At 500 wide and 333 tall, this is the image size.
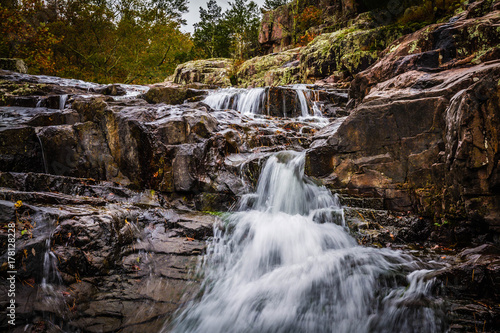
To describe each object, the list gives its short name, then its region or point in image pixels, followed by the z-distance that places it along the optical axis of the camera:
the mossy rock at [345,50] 12.27
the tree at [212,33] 31.36
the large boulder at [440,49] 6.08
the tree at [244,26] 29.42
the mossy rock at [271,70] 17.28
